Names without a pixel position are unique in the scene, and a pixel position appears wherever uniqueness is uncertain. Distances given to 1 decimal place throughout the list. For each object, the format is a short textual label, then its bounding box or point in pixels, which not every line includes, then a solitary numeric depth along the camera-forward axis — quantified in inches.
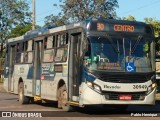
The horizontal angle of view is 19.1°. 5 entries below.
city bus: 587.2
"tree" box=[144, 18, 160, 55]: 1310.3
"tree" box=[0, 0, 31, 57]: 2214.6
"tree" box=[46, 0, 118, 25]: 1455.3
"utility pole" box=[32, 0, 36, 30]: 1414.9
